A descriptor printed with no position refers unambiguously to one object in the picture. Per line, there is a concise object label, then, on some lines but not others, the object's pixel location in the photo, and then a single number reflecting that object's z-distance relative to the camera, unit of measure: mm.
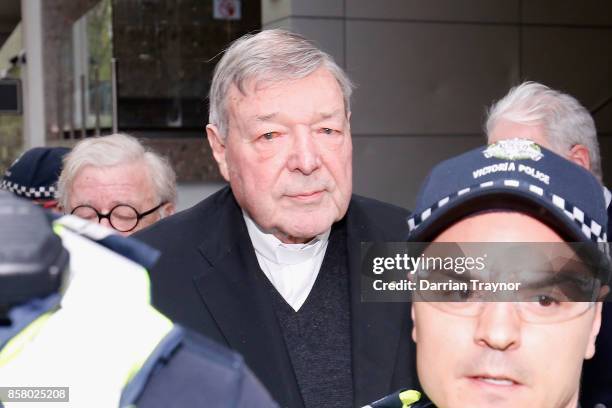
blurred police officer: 785
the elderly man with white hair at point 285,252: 2113
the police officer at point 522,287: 1194
